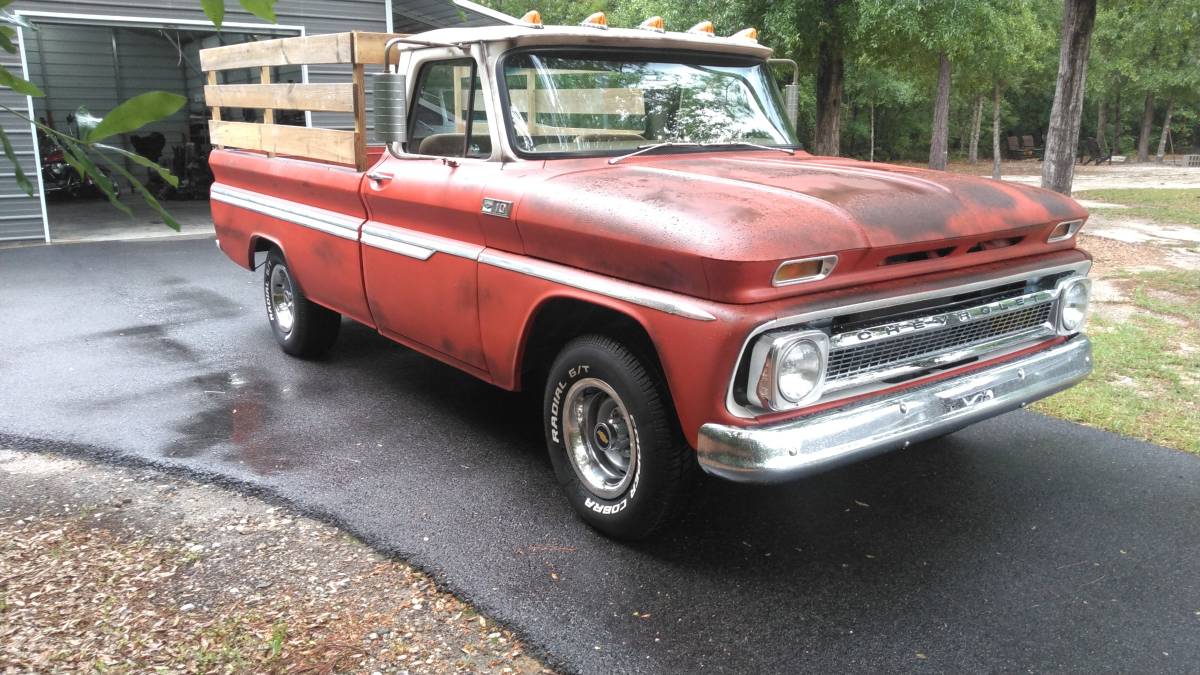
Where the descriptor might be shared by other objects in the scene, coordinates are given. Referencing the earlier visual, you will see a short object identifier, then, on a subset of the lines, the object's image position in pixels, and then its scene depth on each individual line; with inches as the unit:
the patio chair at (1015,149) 1354.6
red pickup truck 115.0
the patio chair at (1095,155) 1190.4
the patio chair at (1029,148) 1354.6
